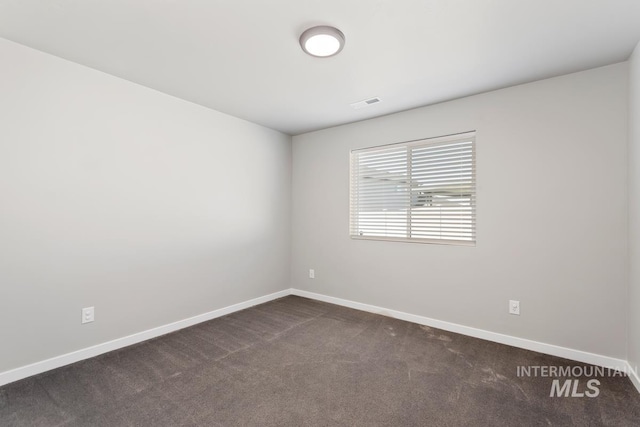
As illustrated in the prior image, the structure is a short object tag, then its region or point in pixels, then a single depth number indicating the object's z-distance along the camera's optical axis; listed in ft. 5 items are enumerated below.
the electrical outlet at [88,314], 8.23
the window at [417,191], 10.25
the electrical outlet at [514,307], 9.09
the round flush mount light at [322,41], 6.44
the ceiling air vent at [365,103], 10.41
